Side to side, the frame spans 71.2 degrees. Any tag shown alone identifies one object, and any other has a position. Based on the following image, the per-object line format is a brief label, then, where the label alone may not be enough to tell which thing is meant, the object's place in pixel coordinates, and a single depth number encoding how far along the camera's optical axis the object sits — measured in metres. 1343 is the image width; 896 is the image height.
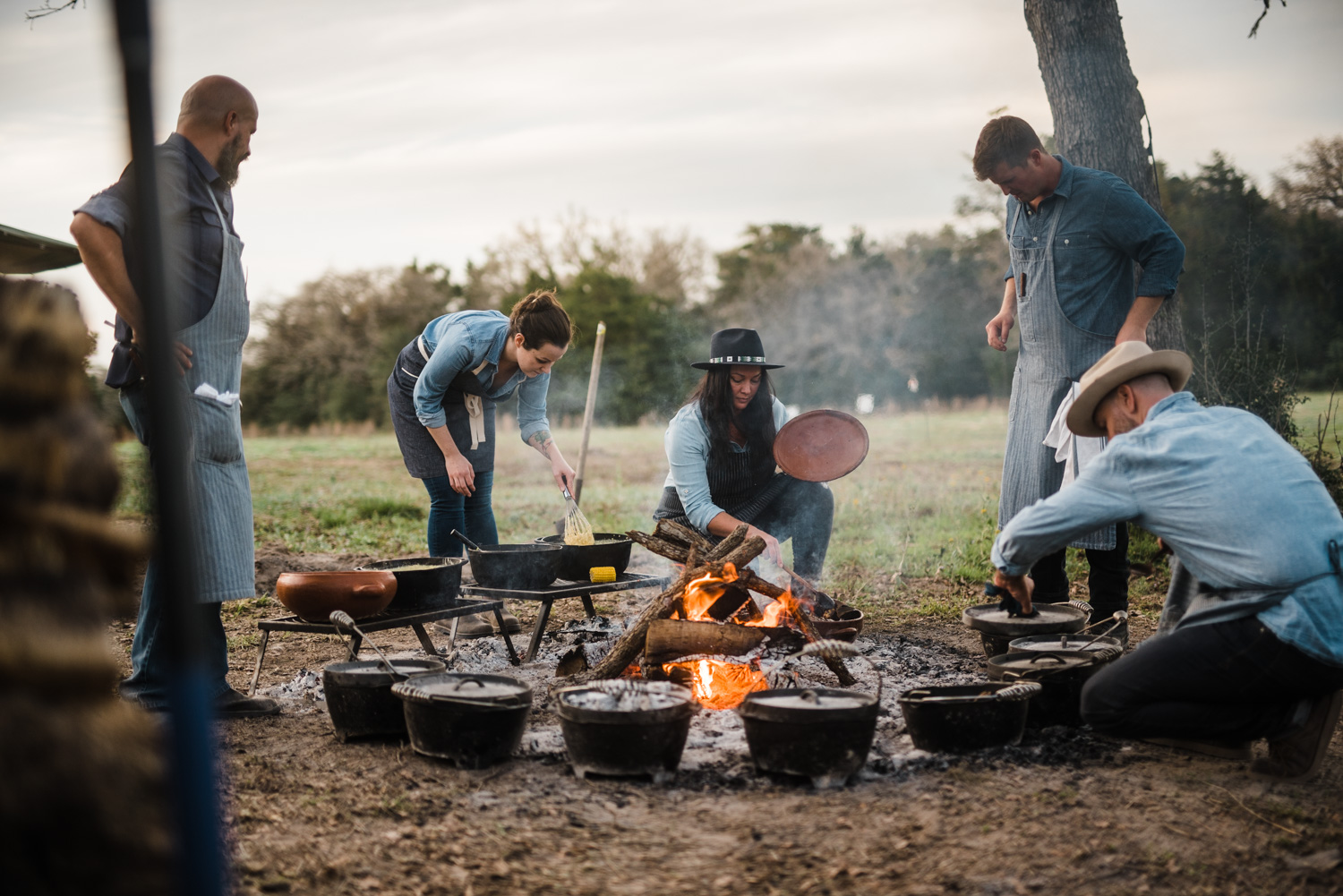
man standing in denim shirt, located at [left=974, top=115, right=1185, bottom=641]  4.26
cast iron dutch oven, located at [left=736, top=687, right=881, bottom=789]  2.86
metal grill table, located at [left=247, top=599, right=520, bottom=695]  3.76
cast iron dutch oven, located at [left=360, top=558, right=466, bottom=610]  3.99
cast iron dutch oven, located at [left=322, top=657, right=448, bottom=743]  3.36
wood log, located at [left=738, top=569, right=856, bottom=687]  3.95
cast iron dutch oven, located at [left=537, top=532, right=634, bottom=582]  4.59
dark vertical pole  1.30
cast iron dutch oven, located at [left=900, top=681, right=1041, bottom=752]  3.12
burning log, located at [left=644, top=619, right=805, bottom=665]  3.80
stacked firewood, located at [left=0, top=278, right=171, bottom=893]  1.26
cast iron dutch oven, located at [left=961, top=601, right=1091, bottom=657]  3.97
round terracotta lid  5.11
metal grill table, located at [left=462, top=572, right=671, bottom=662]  4.34
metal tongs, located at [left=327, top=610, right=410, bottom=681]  3.52
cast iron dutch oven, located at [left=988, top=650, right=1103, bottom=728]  3.39
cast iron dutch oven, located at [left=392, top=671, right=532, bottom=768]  3.05
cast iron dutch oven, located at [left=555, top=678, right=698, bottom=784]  2.92
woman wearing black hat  4.84
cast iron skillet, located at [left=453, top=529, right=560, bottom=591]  4.39
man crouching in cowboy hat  2.70
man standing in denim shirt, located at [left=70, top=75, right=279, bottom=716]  3.47
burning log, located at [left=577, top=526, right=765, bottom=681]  3.95
